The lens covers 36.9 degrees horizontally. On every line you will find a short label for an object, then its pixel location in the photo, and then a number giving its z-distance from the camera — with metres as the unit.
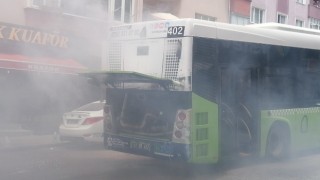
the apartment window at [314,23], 24.01
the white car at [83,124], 8.89
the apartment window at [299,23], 23.02
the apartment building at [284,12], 19.25
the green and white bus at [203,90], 5.92
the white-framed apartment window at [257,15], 19.55
